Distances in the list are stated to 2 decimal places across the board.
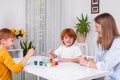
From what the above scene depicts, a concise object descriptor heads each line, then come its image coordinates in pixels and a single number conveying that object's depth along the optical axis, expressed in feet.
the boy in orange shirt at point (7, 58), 4.45
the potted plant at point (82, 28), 11.40
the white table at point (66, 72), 3.76
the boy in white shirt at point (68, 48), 6.48
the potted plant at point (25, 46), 10.76
